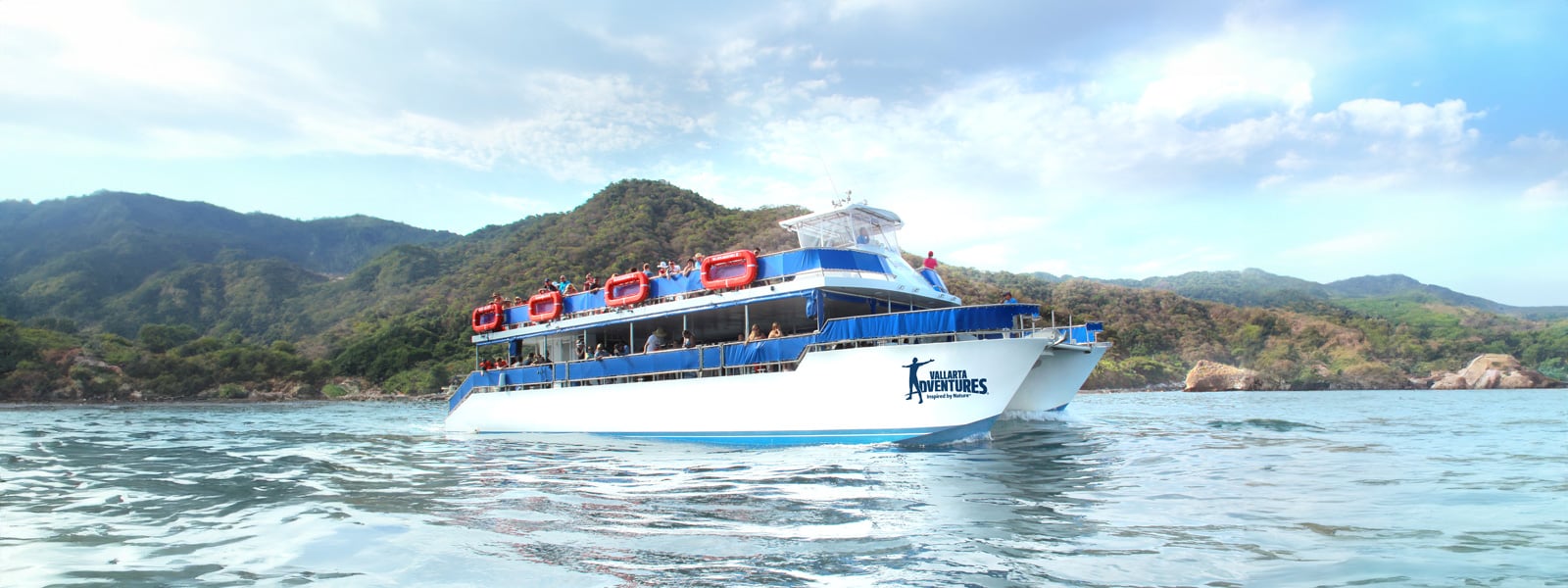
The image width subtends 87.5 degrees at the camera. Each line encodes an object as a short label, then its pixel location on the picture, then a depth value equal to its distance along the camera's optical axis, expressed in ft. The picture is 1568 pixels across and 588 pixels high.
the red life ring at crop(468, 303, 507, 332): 81.10
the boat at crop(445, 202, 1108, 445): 46.16
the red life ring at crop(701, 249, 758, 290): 56.70
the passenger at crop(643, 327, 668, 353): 62.50
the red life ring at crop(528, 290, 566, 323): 73.46
